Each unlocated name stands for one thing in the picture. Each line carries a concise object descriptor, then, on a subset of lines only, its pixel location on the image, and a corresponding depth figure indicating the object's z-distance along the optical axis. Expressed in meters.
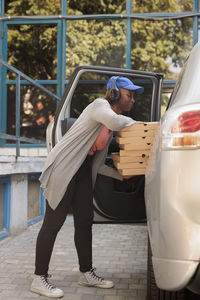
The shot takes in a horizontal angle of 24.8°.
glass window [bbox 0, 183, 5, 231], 5.75
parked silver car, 2.07
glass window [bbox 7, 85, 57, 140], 10.43
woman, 3.49
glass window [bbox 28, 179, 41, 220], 6.98
